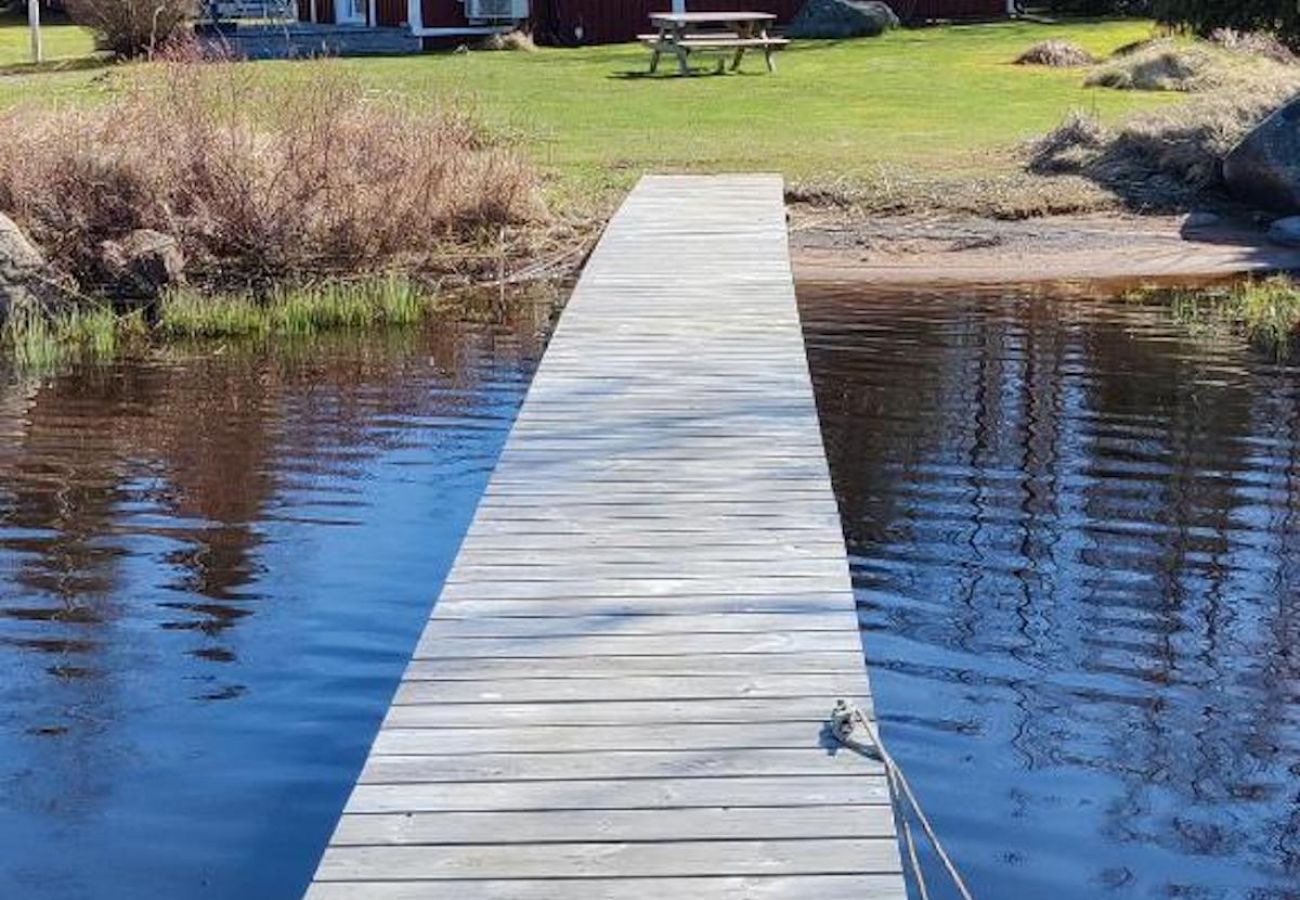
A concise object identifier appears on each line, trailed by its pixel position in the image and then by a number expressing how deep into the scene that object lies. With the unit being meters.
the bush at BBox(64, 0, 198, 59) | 33.97
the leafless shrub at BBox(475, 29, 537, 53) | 36.12
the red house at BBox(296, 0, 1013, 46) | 37.25
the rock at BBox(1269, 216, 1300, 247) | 19.20
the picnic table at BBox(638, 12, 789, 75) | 31.08
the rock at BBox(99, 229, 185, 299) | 16.61
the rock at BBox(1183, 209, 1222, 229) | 20.06
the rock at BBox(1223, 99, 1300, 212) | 19.81
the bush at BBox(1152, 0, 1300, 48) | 21.95
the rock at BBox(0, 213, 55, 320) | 15.97
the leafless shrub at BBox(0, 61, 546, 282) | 16.94
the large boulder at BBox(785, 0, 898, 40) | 36.56
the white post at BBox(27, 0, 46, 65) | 35.98
